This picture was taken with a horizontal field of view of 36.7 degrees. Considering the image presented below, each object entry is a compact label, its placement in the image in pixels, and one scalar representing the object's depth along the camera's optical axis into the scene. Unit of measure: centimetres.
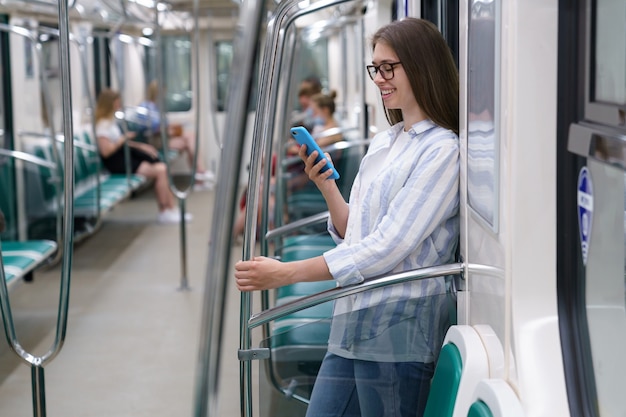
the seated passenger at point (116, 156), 923
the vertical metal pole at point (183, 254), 629
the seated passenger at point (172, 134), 1167
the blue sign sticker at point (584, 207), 164
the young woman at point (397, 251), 213
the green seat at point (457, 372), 193
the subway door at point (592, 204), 152
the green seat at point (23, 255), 484
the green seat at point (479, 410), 175
